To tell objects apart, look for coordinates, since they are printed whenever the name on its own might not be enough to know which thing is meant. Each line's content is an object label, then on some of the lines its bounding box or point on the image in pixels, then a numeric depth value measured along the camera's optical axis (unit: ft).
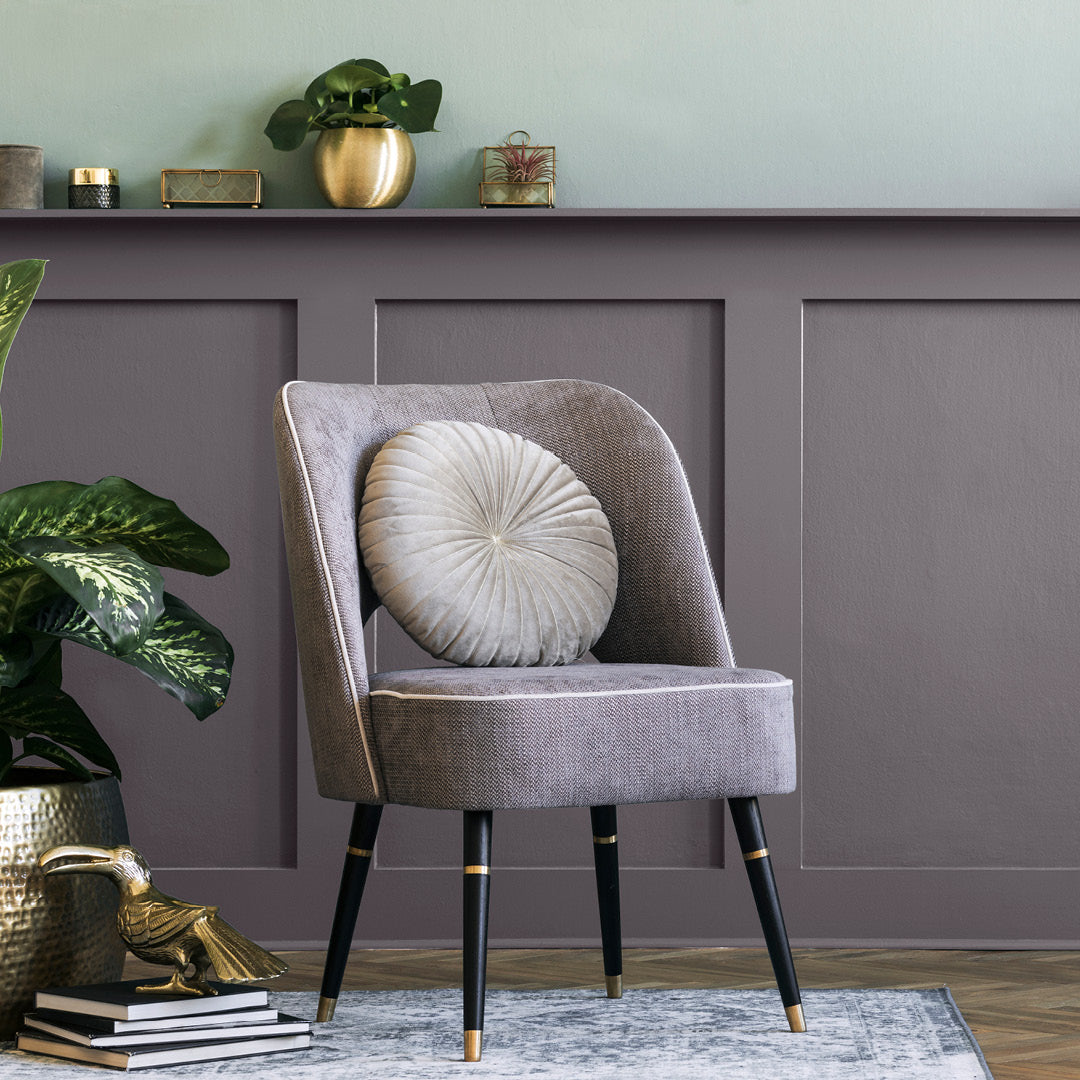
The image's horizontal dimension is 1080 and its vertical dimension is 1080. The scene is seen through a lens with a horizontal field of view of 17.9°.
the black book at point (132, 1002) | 13.49
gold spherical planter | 15.97
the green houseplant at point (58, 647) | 13.68
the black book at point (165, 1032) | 13.47
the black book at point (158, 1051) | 13.47
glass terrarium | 16.04
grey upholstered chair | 13.38
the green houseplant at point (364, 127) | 15.96
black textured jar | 16.03
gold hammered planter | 13.72
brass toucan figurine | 13.65
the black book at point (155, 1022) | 13.48
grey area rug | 13.45
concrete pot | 16.00
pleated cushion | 14.21
